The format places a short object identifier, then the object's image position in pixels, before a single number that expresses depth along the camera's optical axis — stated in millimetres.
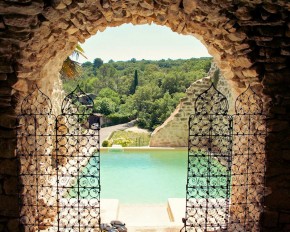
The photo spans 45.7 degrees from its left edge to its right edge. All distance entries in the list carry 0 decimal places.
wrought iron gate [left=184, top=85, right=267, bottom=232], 4023
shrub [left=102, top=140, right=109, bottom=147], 12453
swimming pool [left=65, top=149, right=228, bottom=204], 7762
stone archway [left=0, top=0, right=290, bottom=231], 3533
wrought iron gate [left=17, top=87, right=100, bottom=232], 3844
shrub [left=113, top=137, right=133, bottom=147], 12984
